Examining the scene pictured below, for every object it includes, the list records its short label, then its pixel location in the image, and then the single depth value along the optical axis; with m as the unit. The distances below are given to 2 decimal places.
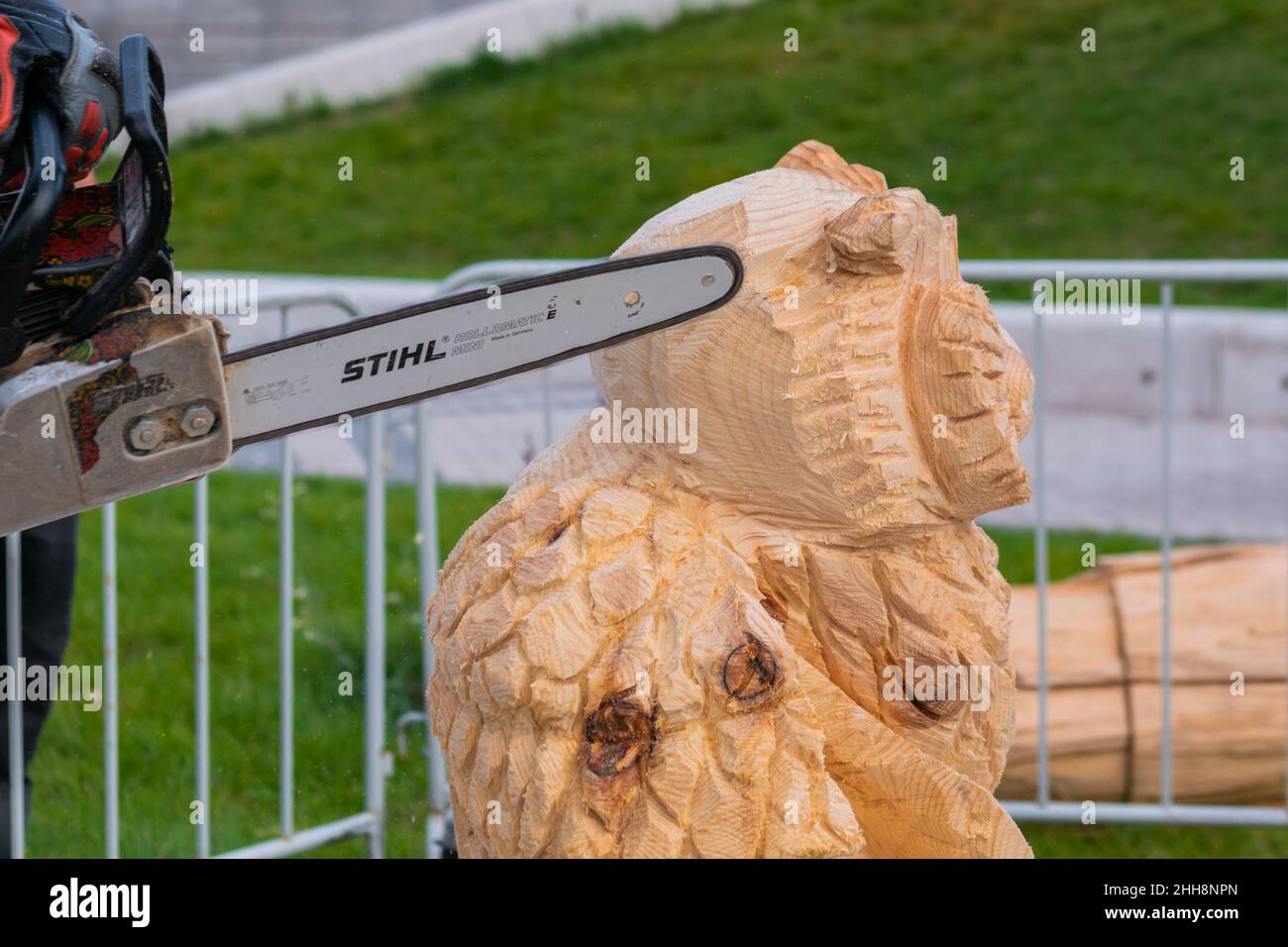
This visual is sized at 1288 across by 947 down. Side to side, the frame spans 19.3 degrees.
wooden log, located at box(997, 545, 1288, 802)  3.38
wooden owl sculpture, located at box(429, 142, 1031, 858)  2.46
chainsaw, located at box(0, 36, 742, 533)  2.39
